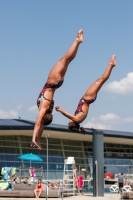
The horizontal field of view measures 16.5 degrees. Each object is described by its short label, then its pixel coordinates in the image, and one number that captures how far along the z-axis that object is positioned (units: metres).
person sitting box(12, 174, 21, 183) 30.25
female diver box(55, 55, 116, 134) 12.63
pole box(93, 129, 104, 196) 25.22
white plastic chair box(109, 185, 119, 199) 31.70
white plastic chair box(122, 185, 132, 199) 26.66
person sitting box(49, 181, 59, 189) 29.57
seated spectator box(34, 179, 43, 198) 25.55
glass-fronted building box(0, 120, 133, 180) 43.19
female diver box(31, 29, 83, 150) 10.81
